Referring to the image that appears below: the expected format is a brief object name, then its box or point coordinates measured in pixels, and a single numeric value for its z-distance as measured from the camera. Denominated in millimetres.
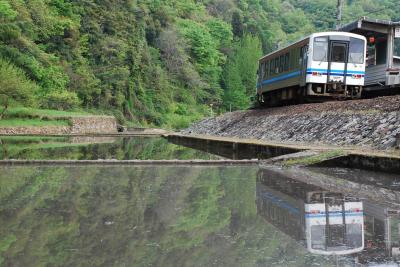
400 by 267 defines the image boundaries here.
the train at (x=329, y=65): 19375
